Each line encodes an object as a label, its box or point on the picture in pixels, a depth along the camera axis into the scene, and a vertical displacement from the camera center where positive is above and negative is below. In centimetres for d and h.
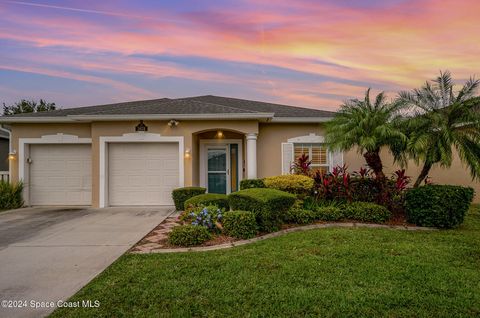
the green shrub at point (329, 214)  712 -118
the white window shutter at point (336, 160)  1108 +17
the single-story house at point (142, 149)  1027 +61
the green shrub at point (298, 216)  697 -120
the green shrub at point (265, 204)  609 -82
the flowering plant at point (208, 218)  604 -107
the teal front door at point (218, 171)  1201 -22
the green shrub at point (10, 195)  1010 -97
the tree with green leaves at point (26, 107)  2744 +566
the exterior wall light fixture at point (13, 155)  1060 +44
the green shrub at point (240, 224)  582 -116
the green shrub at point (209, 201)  754 -90
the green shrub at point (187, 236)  534 -127
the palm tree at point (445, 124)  708 +98
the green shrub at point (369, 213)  714 -118
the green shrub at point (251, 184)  948 -60
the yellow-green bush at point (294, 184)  818 -53
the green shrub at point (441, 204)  655 -91
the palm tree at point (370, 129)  751 +91
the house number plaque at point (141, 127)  1029 +137
